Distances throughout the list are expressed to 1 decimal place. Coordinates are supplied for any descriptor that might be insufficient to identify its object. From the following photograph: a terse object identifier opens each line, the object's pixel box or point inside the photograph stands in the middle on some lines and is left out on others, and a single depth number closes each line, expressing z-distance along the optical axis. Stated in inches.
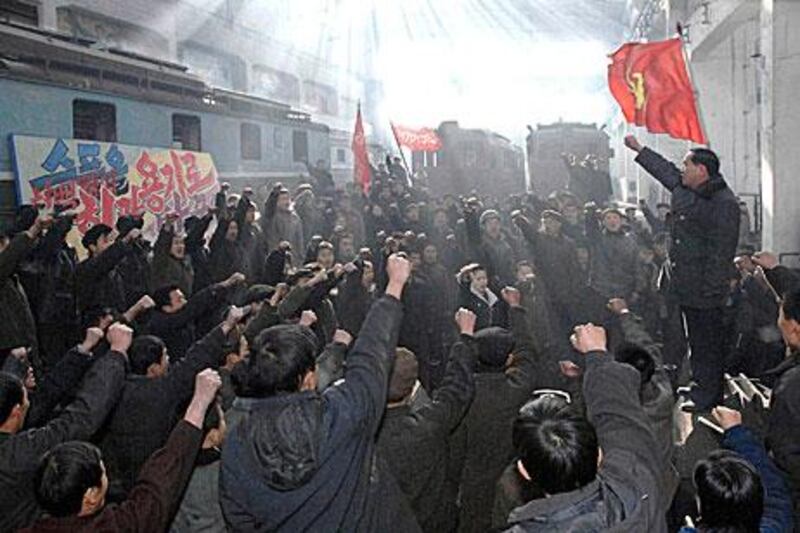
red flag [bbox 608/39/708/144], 289.0
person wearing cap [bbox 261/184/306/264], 421.4
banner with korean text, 397.1
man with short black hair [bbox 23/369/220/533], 104.6
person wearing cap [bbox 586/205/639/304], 320.8
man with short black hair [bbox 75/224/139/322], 273.6
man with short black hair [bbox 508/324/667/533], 87.0
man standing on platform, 211.6
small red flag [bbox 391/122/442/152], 686.2
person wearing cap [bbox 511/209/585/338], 319.6
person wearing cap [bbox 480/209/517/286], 340.5
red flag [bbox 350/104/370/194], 535.5
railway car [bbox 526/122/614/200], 845.8
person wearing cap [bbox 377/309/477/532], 134.4
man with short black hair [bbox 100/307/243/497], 156.9
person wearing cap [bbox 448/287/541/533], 159.0
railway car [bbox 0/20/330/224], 402.0
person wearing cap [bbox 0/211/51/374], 261.9
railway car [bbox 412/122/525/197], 821.2
